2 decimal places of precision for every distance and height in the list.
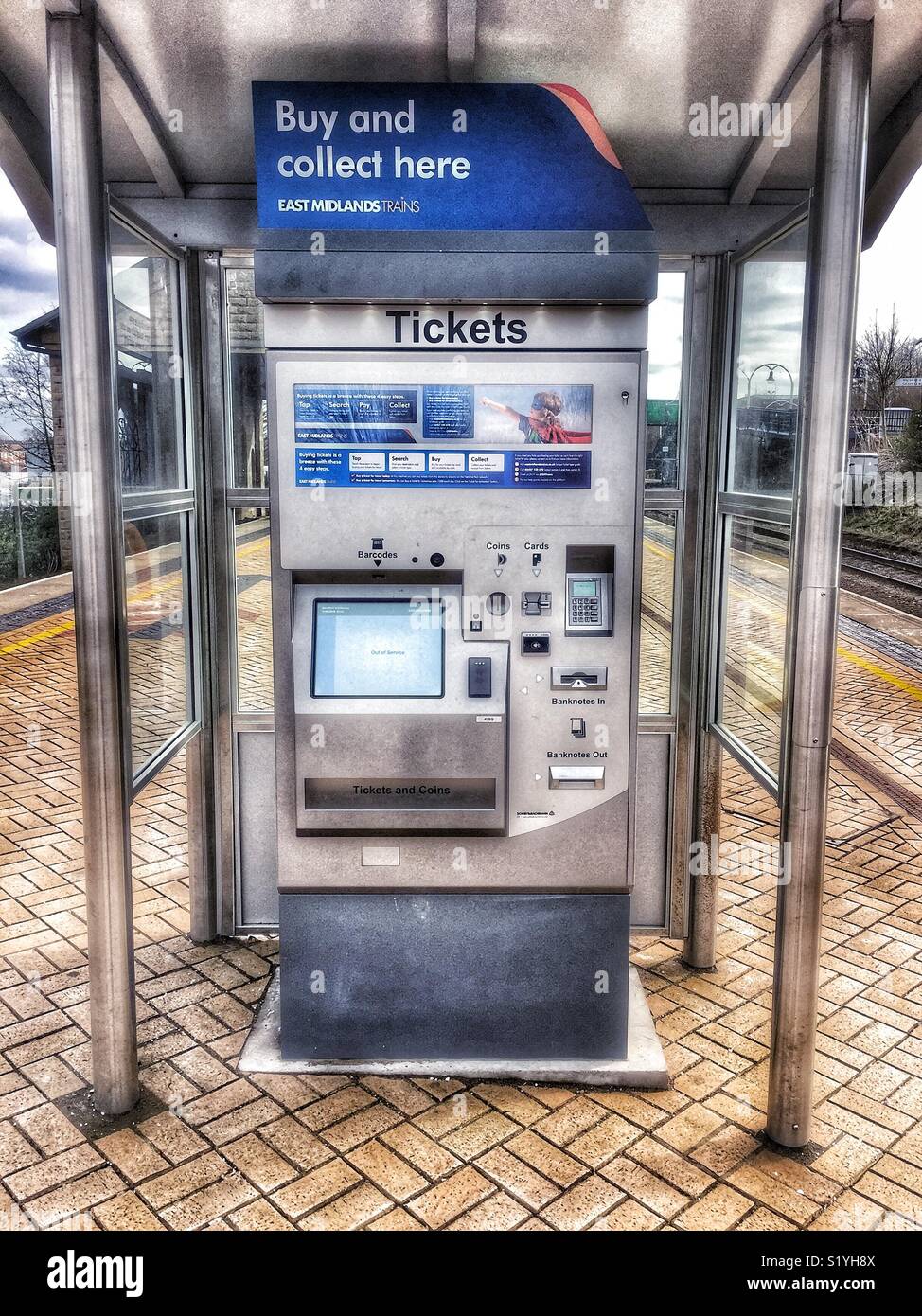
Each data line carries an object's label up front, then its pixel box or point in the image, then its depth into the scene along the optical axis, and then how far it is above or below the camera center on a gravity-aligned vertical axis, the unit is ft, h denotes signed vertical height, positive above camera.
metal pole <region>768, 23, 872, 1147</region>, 9.18 -0.49
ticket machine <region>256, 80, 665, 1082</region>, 10.46 -1.35
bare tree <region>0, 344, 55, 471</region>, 83.46 +8.82
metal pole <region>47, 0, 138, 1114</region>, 9.43 -0.37
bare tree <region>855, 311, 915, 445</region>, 113.29 +15.86
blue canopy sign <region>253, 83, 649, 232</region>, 10.18 +3.41
